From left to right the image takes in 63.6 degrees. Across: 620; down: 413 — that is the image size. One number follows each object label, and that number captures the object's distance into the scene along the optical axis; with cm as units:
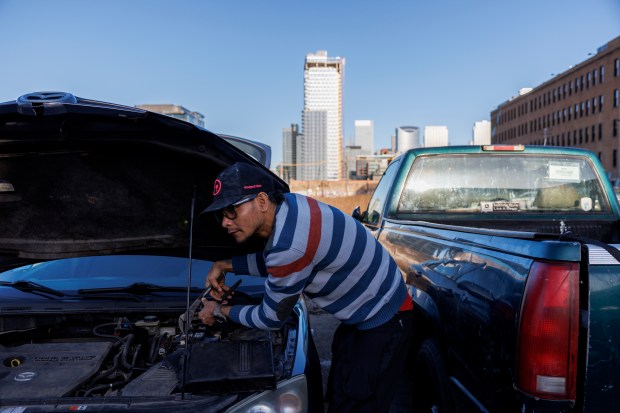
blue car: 225
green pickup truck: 180
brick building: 5384
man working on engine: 227
